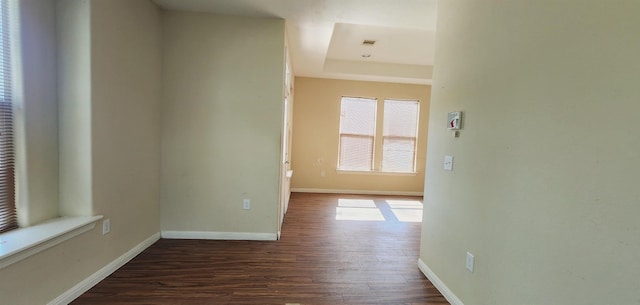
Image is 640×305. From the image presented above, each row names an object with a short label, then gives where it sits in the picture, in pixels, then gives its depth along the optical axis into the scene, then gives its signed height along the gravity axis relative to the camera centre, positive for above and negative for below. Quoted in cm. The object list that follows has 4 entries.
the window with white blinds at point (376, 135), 572 +12
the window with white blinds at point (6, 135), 156 -7
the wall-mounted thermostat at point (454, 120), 188 +18
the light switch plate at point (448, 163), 199 -16
